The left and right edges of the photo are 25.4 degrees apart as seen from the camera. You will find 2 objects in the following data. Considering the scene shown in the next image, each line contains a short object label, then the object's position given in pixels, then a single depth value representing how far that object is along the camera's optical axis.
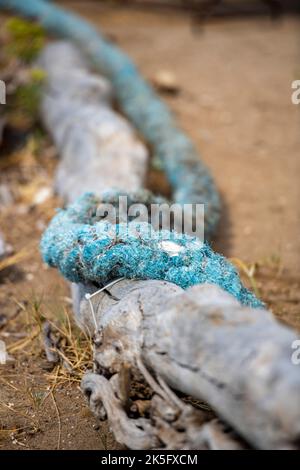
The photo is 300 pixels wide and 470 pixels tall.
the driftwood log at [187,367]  1.37
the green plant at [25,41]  4.01
